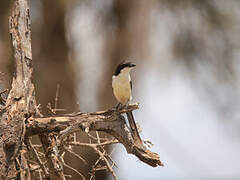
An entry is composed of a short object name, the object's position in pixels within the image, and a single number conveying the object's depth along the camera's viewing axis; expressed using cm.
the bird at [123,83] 637
